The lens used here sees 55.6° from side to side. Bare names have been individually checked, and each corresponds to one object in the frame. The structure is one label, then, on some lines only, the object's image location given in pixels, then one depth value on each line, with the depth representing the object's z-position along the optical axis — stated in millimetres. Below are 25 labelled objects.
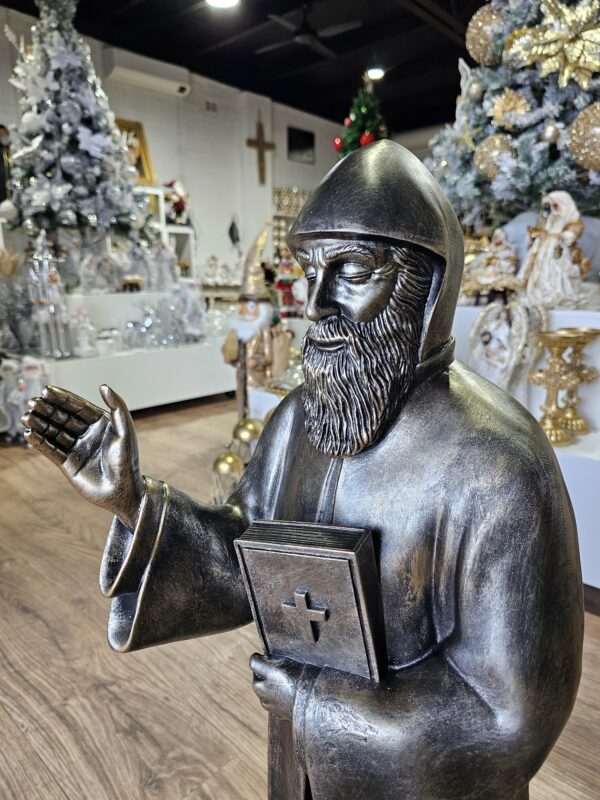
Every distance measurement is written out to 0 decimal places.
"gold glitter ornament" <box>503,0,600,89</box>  2197
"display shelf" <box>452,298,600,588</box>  1802
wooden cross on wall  7633
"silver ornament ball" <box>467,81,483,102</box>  2600
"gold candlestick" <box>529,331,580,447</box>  1942
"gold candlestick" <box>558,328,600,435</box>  1918
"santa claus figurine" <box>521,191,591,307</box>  2119
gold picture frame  6191
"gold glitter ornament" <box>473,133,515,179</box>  2439
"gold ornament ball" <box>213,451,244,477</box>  2199
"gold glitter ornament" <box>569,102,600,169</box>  2141
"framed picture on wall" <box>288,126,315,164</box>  8297
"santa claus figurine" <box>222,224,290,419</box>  2717
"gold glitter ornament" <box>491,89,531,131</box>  2408
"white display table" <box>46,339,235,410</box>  3910
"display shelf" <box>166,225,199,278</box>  6629
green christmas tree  3170
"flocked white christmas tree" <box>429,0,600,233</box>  2213
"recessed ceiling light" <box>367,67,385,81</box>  5904
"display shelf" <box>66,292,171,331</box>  4301
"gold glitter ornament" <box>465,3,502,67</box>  2445
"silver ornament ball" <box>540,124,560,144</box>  2311
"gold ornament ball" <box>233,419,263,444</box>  2330
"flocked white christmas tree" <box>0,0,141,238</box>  4156
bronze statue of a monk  524
